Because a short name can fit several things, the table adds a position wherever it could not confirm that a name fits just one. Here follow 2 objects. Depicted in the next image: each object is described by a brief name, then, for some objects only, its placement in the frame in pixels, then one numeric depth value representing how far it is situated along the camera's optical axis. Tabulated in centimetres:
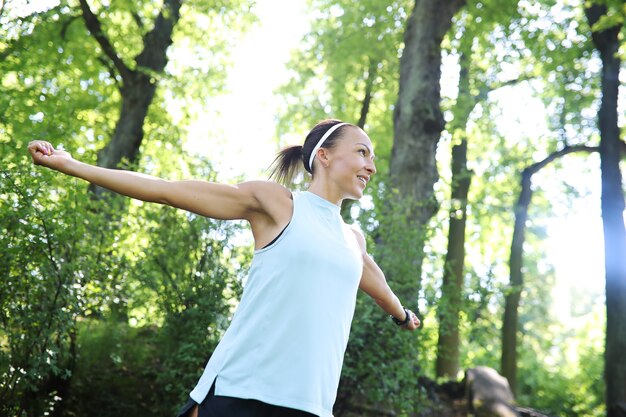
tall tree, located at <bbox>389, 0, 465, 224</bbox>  994
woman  248
